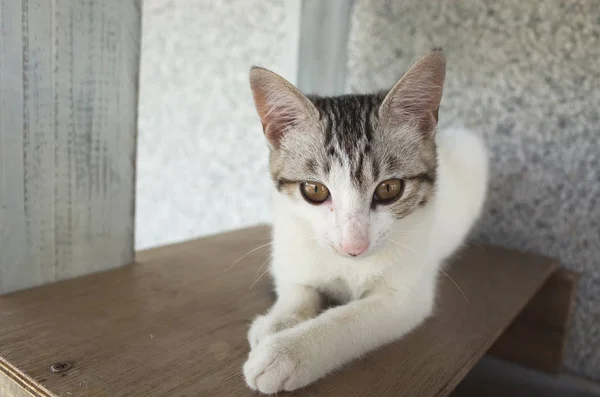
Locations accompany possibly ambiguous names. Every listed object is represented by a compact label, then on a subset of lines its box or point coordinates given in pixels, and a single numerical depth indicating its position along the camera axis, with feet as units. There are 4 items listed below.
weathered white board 0.84
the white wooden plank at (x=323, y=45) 1.39
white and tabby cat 0.77
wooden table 0.69
